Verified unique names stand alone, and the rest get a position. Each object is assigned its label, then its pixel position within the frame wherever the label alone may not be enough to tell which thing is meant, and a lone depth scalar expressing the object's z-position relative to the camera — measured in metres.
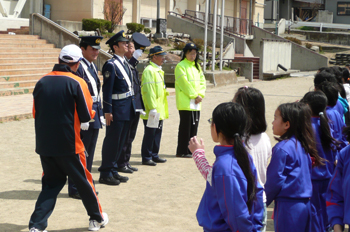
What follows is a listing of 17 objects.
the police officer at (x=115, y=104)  6.11
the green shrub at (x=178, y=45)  26.96
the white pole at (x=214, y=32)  19.49
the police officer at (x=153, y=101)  7.20
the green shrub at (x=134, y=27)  28.30
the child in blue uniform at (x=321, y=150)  3.95
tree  28.07
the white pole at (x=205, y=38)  19.64
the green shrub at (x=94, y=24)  25.92
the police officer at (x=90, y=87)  5.48
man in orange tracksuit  4.30
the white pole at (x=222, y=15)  19.91
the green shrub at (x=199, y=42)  29.27
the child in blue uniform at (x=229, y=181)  2.66
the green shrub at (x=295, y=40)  37.71
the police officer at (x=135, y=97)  6.67
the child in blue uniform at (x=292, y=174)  3.34
